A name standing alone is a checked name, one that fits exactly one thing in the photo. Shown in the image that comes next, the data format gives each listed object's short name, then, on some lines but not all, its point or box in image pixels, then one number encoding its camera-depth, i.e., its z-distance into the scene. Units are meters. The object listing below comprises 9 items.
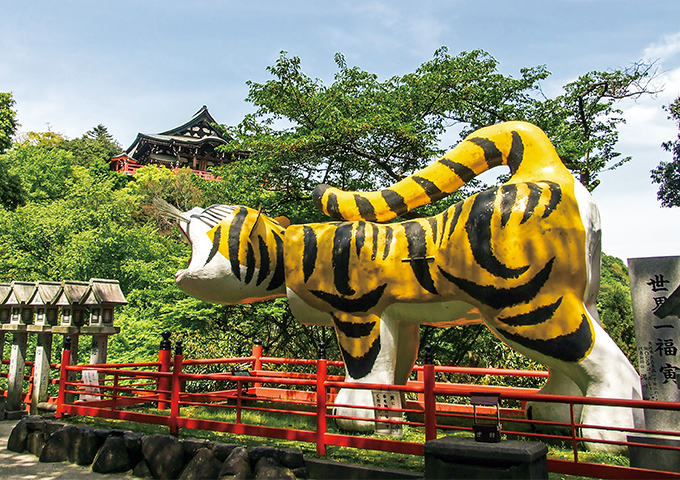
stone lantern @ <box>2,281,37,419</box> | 7.93
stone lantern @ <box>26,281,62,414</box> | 7.43
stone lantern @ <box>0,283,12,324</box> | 8.13
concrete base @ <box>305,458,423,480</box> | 4.16
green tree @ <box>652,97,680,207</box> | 18.55
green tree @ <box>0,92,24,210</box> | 16.88
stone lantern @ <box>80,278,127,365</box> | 7.45
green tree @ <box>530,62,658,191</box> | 11.56
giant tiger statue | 4.66
